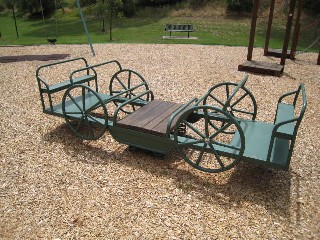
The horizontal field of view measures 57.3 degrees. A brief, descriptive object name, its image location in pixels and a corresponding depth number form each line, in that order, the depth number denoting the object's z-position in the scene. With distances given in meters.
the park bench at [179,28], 15.84
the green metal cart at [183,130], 3.45
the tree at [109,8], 15.94
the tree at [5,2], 17.51
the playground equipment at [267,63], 8.39
